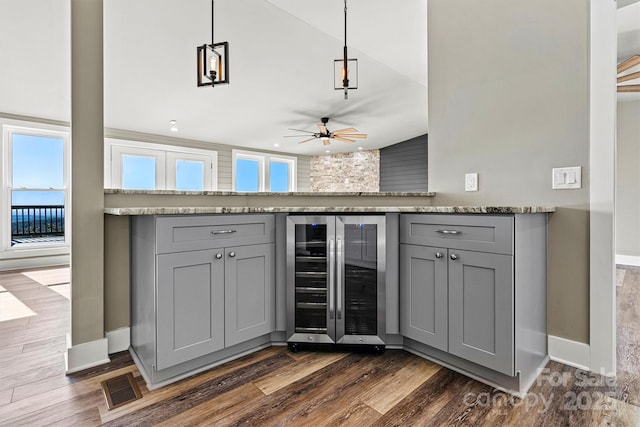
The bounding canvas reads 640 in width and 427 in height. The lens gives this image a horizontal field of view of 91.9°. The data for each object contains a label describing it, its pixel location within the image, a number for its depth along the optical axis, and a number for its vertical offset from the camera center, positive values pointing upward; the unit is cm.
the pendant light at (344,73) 232 +112
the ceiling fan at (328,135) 594 +151
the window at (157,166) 593 +93
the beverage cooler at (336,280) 195 -44
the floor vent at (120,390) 150 -92
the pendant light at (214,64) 199 +96
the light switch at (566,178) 181 +20
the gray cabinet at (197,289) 159 -44
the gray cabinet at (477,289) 154 -43
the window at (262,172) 777 +107
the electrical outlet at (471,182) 224 +22
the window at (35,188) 479 +37
